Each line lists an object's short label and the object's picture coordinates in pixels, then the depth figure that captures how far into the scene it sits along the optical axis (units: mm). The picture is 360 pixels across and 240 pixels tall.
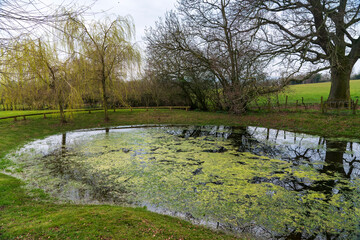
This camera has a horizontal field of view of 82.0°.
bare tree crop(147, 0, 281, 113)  16094
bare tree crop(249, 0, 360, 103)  10930
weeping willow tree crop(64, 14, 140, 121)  13234
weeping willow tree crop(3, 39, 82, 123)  11578
